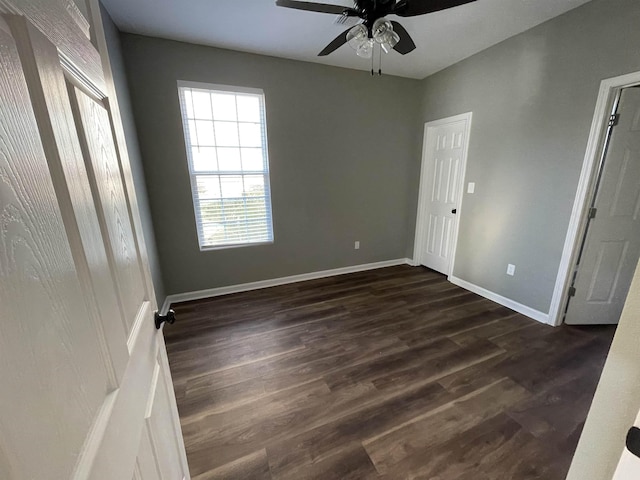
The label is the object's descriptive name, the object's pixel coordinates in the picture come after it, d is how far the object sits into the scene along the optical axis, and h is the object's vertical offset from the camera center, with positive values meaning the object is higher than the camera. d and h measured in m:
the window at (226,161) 2.62 +0.19
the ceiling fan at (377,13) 1.46 +0.98
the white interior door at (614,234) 1.95 -0.51
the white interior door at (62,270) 0.27 -0.13
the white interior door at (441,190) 3.16 -0.19
